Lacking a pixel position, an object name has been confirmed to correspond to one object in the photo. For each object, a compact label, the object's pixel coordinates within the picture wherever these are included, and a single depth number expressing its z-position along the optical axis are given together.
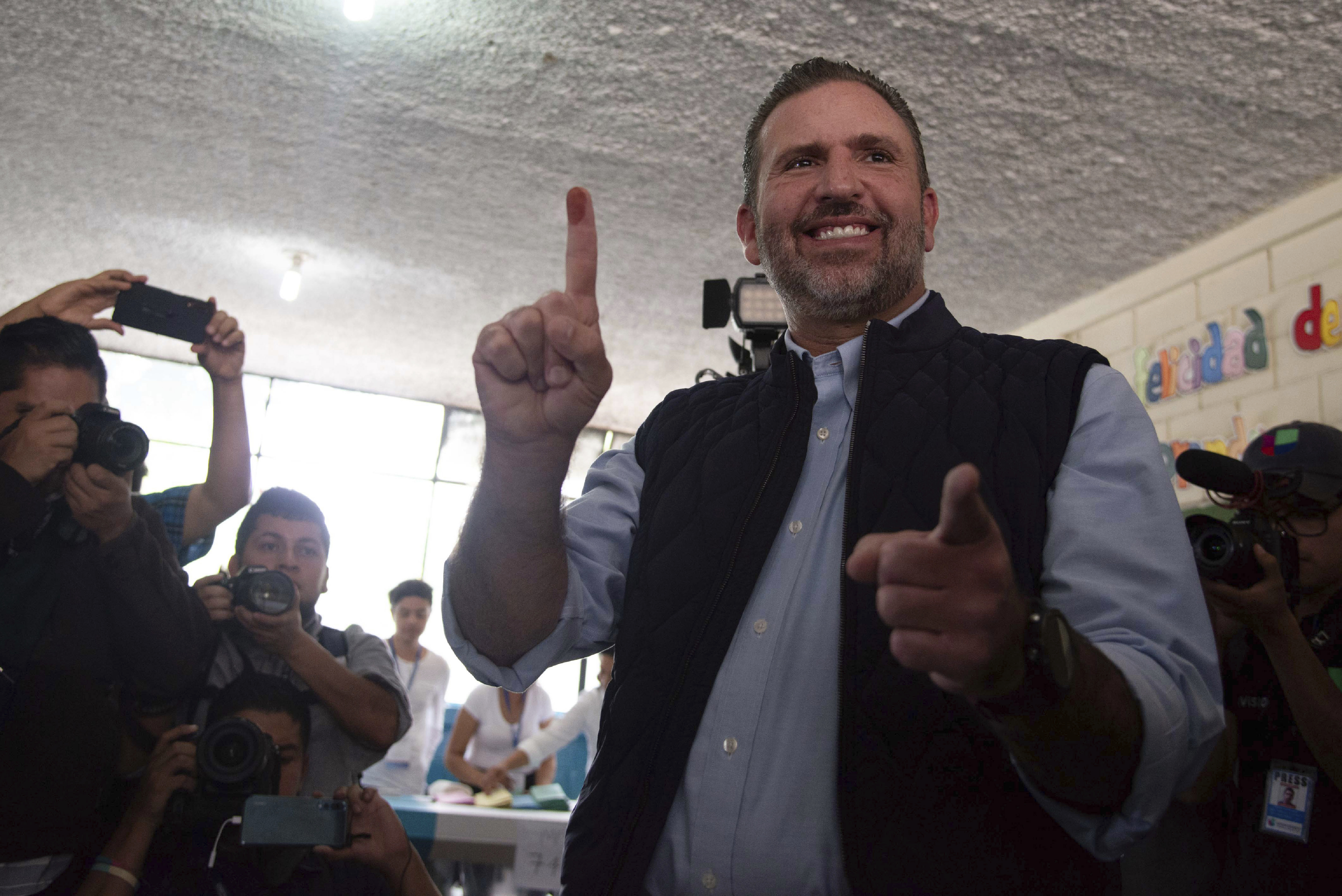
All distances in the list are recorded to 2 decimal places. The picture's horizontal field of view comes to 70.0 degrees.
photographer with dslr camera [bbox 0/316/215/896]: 1.40
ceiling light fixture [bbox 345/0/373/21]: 2.75
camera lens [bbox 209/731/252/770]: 1.56
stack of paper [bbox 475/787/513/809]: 2.88
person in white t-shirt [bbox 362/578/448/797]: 3.85
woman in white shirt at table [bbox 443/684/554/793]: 4.01
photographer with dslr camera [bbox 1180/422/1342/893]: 1.45
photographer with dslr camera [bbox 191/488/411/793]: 1.78
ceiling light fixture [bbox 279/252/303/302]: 4.89
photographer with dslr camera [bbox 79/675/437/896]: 1.49
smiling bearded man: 0.57
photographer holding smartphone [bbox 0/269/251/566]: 2.02
